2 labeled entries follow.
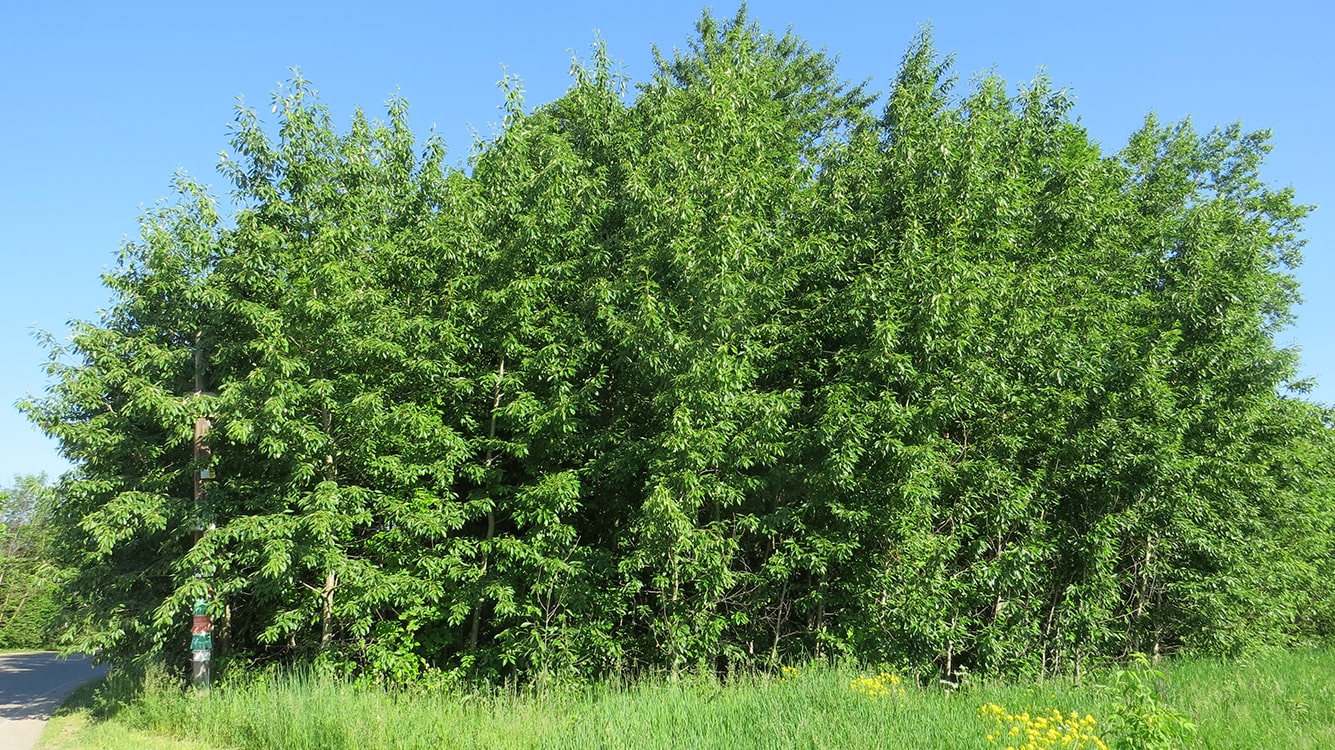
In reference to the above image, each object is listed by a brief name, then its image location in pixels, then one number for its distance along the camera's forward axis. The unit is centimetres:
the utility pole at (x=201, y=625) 1066
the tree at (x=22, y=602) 3534
